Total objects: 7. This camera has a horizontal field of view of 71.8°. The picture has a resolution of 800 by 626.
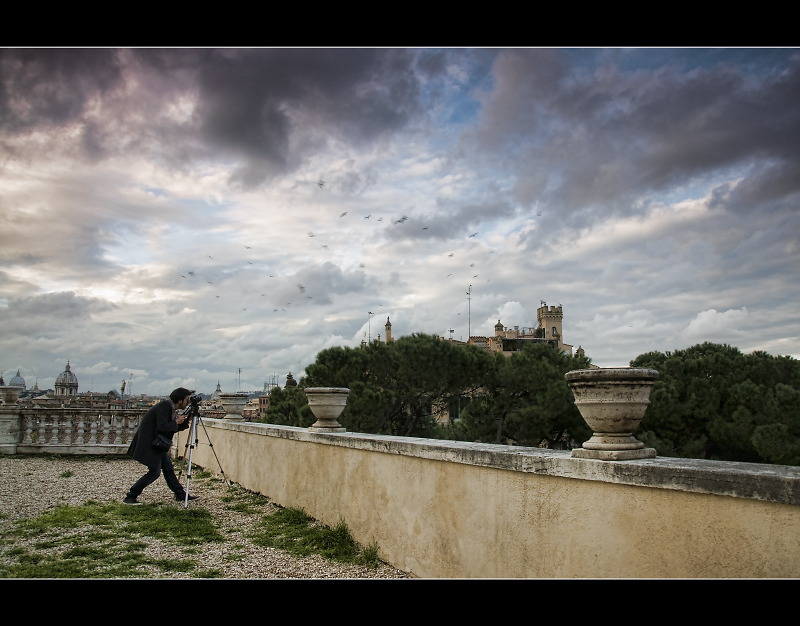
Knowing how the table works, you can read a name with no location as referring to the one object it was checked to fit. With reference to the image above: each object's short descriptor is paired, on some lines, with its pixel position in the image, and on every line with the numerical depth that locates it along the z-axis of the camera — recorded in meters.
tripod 6.84
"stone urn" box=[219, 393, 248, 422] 9.31
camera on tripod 6.89
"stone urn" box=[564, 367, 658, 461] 2.55
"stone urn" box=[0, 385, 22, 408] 10.92
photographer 6.27
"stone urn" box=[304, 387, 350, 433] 5.55
